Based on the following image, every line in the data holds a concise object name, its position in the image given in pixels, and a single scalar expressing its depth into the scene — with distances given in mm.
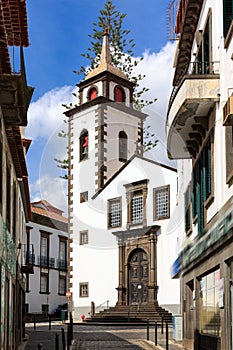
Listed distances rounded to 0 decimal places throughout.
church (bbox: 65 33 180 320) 39844
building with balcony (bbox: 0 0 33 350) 11672
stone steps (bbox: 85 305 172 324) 37438
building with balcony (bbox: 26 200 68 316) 50625
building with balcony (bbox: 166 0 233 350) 12281
